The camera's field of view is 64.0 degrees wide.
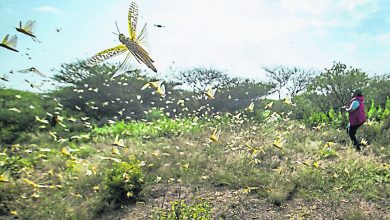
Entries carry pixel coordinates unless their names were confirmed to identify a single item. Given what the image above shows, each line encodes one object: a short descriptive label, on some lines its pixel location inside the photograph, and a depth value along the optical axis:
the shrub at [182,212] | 4.67
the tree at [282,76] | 26.09
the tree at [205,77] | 23.00
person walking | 8.55
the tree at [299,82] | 25.15
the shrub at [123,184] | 5.99
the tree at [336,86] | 12.98
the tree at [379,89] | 13.67
